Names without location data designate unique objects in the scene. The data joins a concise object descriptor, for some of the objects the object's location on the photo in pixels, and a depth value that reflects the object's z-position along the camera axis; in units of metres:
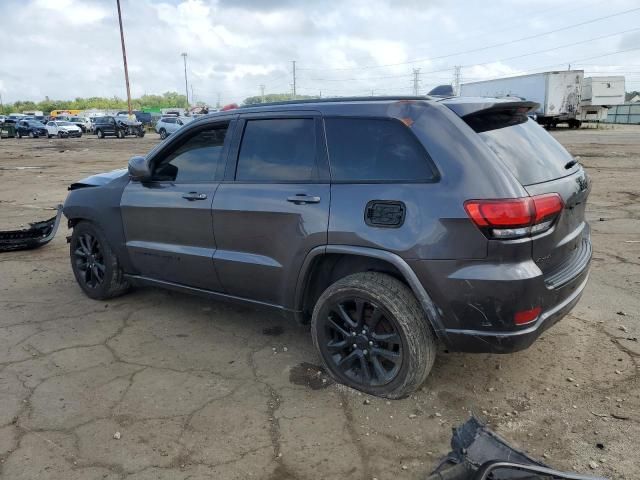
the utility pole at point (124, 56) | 49.97
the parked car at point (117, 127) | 42.00
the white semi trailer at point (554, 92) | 30.25
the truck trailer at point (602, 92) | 31.62
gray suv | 2.79
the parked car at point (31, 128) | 45.16
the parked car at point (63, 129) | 44.22
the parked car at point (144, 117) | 61.95
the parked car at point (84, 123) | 51.88
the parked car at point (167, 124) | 36.88
